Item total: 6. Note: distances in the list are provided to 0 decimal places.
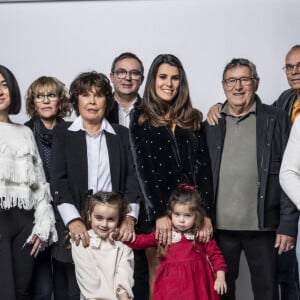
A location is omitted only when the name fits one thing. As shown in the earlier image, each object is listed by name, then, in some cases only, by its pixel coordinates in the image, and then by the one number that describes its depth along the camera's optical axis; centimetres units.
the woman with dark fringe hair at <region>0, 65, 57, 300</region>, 284
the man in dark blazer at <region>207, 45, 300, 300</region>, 341
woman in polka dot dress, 294
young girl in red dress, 283
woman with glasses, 306
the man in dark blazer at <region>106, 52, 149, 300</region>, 336
